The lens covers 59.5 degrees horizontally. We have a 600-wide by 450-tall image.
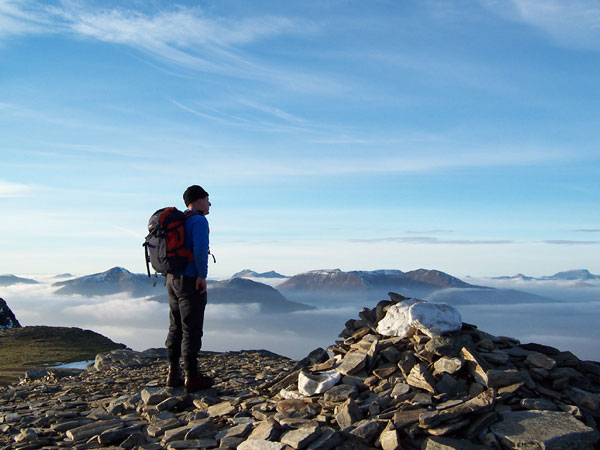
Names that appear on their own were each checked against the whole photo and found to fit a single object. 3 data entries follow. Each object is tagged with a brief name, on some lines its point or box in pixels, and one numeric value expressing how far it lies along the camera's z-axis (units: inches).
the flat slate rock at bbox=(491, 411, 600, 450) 271.9
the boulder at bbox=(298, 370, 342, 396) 358.9
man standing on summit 397.1
